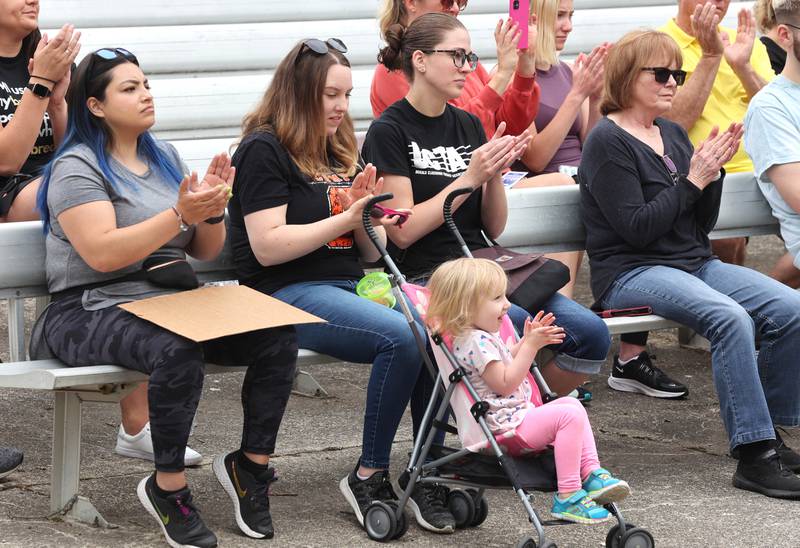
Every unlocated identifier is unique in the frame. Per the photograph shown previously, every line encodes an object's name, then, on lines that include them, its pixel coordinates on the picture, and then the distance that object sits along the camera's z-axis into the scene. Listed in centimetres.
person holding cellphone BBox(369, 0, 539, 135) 1139
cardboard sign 803
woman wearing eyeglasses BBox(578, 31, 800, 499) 961
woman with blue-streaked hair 808
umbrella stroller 809
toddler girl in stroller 800
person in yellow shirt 1198
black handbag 952
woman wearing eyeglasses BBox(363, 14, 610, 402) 955
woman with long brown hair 875
